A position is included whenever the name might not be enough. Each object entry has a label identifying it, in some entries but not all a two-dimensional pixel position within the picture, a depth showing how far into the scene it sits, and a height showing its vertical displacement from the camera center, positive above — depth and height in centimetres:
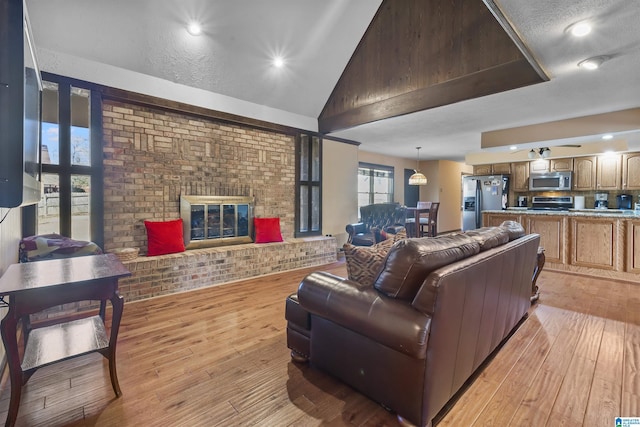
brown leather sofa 137 -59
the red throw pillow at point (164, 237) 356 -36
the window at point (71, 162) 304 +50
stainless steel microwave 639 +67
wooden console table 138 -49
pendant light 708 +75
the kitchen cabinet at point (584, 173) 613 +82
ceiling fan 579 +118
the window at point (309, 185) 533 +45
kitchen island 408 -43
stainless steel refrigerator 732 +39
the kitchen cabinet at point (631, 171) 568 +79
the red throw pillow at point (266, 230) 457 -33
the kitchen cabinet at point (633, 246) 402 -48
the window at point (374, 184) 781 +72
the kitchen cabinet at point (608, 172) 586 +80
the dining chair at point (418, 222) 634 -27
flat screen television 100 +36
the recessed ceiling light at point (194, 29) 326 +203
